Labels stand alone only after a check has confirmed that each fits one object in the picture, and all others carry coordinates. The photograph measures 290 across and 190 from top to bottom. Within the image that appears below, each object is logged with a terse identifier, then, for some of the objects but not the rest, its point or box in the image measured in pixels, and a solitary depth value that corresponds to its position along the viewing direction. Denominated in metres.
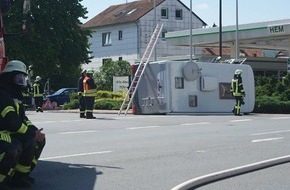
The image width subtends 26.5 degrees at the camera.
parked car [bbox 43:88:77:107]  46.06
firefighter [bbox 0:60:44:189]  6.68
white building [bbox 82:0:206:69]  65.75
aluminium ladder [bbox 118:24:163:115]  24.89
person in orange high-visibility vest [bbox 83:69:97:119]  21.50
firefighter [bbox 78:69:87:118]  22.03
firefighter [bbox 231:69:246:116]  24.30
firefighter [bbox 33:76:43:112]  29.50
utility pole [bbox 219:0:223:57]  42.47
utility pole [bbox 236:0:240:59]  41.25
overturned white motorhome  24.45
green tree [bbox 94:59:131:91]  52.22
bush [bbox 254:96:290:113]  27.45
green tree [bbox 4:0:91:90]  39.62
